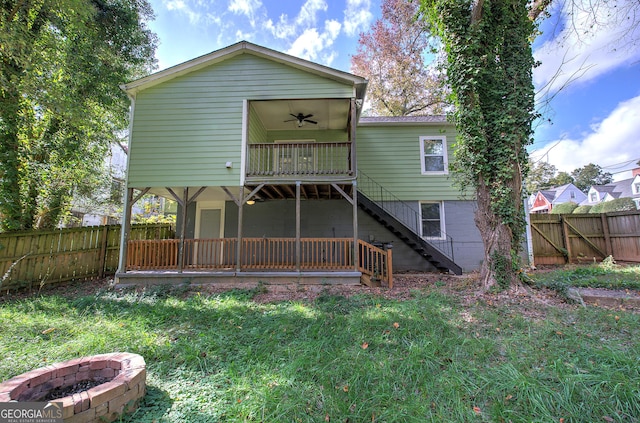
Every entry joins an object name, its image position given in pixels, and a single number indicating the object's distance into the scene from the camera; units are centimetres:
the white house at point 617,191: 2959
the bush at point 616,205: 2048
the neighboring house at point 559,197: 3822
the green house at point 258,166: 785
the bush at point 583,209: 2175
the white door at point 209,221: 1049
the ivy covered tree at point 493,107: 550
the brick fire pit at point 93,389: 212
